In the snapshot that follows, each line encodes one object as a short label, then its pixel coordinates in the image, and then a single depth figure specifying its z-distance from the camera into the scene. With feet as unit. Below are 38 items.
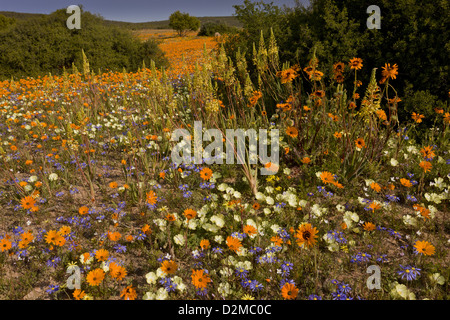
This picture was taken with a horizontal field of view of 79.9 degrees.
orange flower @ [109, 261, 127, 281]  7.69
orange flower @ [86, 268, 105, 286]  7.80
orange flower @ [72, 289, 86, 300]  7.37
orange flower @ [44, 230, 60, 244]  9.01
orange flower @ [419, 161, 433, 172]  10.56
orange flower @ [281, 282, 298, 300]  7.28
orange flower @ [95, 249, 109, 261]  8.24
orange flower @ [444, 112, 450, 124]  12.54
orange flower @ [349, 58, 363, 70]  11.02
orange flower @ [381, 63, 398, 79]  10.10
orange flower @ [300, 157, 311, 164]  12.02
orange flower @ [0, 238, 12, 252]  8.57
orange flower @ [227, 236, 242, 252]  8.68
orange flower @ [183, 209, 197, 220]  9.08
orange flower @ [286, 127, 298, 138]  11.95
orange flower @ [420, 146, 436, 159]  11.30
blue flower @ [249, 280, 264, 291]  7.79
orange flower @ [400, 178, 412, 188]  10.49
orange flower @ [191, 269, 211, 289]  7.48
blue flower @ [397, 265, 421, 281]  7.78
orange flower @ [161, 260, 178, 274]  7.88
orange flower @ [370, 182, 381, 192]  10.40
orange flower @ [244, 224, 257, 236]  9.30
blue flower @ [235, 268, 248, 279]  8.20
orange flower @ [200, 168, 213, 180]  11.53
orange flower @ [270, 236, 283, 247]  8.63
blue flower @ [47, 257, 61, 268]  8.74
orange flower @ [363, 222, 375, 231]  9.17
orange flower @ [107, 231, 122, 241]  8.80
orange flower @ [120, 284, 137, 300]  7.20
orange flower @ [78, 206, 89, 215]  9.95
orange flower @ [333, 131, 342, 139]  12.16
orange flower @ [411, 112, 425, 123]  12.99
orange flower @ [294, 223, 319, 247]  7.88
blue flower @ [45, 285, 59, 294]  7.78
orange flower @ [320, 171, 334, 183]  11.04
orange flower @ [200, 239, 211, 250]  8.88
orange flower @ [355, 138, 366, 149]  10.91
